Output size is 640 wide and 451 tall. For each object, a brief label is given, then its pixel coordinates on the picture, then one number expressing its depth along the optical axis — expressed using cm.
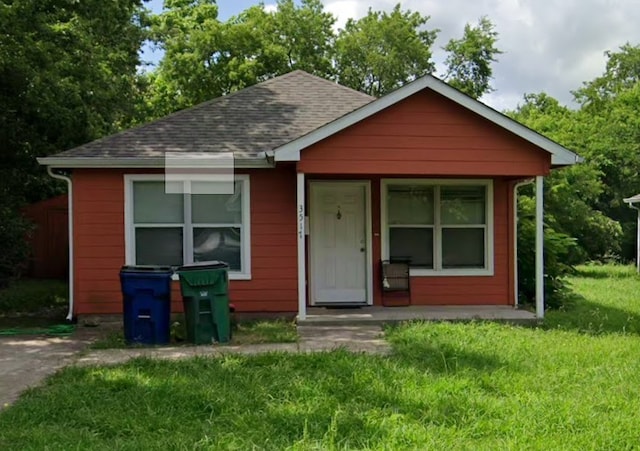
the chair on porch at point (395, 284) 966
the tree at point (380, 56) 3181
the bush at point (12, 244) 1145
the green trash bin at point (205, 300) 732
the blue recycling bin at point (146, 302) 732
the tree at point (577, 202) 1822
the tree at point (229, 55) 2880
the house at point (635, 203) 1898
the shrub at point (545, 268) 1043
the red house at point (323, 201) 848
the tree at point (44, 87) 1110
